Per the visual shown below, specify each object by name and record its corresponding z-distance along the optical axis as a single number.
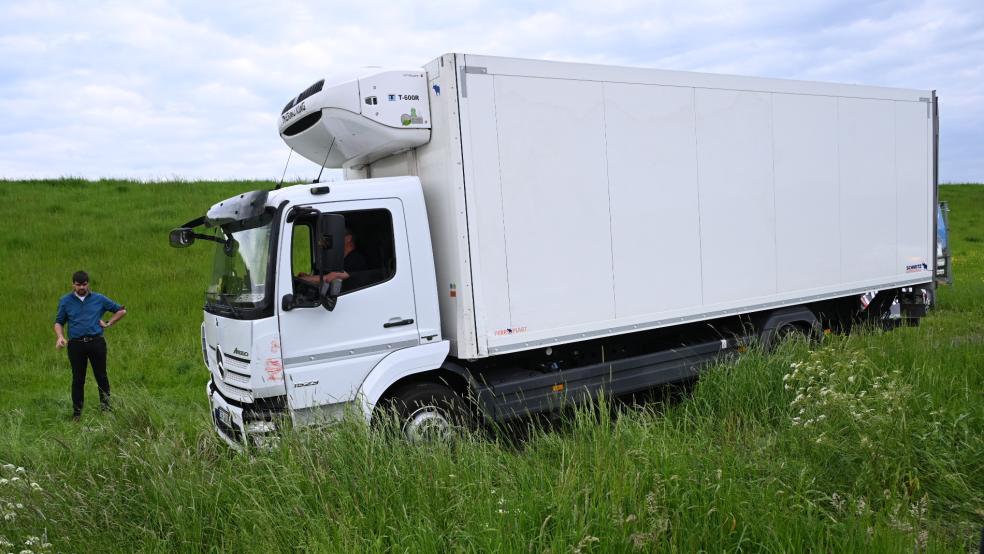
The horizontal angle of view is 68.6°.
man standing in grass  8.46
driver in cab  5.54
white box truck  5.42
